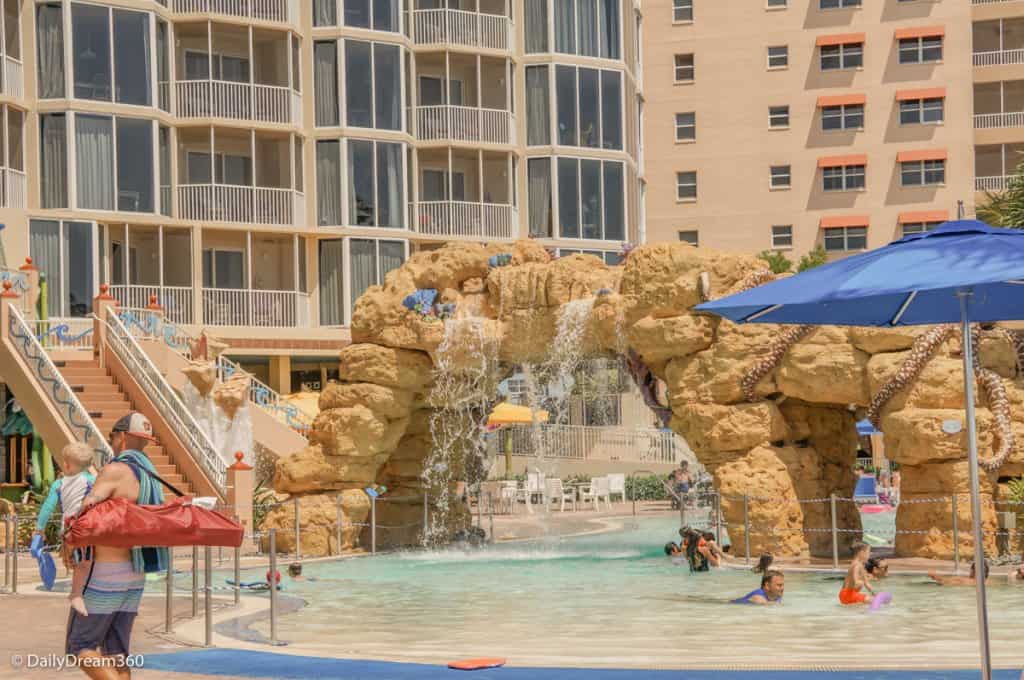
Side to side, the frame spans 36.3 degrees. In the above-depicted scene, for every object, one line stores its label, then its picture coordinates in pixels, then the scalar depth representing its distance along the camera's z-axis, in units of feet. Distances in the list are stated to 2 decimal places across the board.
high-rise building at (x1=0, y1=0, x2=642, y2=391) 126.52
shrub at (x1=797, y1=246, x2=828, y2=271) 166.70
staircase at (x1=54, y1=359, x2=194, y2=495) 81.30
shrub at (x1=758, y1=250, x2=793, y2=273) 170.91
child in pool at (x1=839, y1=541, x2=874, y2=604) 52.65
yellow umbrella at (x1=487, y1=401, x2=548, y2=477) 122.52
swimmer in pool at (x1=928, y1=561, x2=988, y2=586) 56.90
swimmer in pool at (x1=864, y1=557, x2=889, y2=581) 57.98
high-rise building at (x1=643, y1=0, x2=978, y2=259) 189.26
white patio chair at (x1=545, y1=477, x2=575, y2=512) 117.39
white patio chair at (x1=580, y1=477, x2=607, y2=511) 118.52
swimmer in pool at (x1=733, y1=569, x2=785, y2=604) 53.06
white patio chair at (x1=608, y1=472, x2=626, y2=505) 122.62
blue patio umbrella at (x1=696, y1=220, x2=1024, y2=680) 27.17
